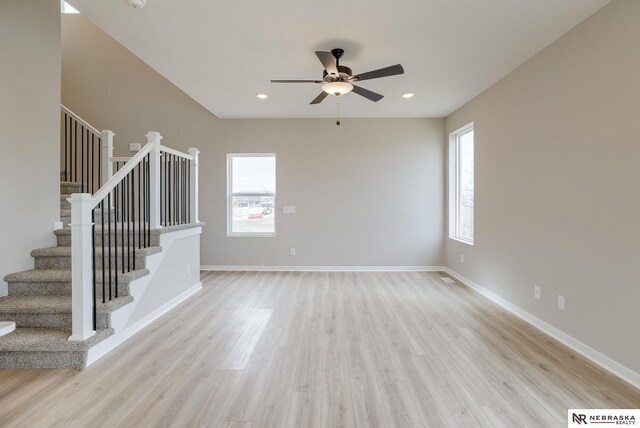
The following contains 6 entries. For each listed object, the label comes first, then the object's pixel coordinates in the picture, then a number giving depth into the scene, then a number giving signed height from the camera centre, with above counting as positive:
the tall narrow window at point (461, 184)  4.93 +0.44
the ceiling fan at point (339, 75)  2.78 +1.28
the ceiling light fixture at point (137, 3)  2.32 +1.57
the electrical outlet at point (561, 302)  2.83 -0.84
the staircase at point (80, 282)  2.28 -0.62
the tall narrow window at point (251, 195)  5.79 +0.28
